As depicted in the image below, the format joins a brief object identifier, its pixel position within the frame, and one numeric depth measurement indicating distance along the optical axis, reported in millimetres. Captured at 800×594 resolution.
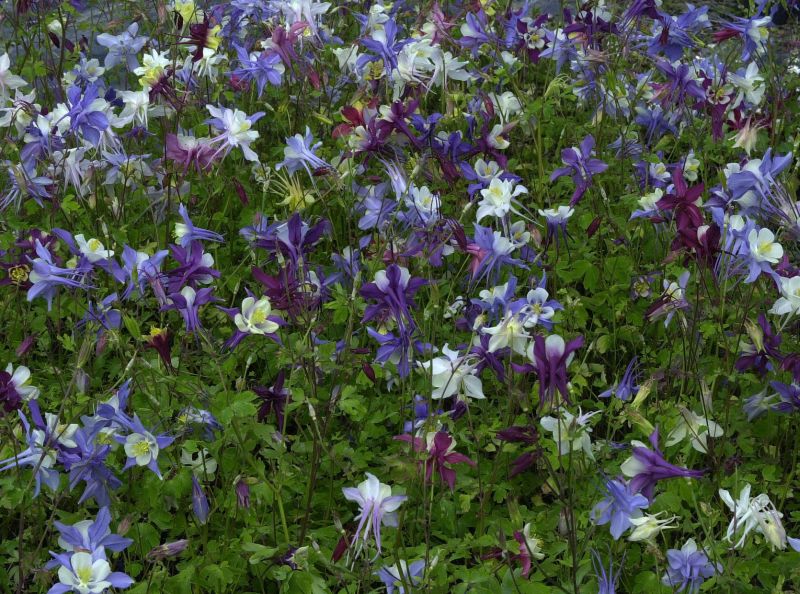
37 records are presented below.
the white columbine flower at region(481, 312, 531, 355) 2398
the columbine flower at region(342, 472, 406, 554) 2215
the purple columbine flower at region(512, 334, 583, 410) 2127
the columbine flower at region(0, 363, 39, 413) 2469
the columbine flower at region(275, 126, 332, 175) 3197
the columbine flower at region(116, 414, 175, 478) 2398
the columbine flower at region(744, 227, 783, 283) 2676
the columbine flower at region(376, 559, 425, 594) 2227
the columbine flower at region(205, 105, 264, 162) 3236
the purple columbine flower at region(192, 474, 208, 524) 2430
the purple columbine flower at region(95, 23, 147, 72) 4402
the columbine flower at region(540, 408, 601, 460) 2363
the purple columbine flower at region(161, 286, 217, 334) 2654
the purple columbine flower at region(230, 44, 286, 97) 3807
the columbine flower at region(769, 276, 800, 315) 2609
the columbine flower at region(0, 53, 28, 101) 3822
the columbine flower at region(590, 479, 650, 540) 2258
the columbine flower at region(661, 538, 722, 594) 2264
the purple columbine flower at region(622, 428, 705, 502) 2252
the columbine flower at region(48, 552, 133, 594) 2074
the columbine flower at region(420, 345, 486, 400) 2459
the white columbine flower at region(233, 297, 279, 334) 2594
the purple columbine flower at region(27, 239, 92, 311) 2729
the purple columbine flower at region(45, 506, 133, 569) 2162
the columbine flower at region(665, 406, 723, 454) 2497
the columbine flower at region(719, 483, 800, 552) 2113
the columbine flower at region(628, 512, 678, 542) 2096
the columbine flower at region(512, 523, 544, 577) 2301
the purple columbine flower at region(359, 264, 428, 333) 2566
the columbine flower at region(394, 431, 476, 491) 2287
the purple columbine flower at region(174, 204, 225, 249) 2982
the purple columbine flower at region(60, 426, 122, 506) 2436
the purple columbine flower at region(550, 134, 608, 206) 3455
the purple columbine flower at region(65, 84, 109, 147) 3385
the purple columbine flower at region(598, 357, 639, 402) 2711
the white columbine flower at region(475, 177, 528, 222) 3117
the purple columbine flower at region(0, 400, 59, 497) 2357
